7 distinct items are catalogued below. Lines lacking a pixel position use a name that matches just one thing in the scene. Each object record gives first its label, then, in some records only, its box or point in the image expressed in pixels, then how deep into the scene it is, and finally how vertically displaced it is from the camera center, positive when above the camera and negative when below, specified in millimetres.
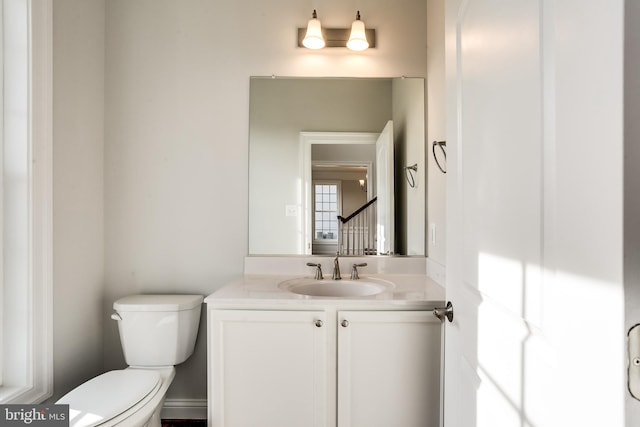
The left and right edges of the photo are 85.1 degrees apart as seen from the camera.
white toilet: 1344 -643
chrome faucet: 1795 -293
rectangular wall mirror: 1929 +272
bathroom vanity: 1365 -581
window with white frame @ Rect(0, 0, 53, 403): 1417 +67
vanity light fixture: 1826 +959
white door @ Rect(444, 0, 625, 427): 435 +1
